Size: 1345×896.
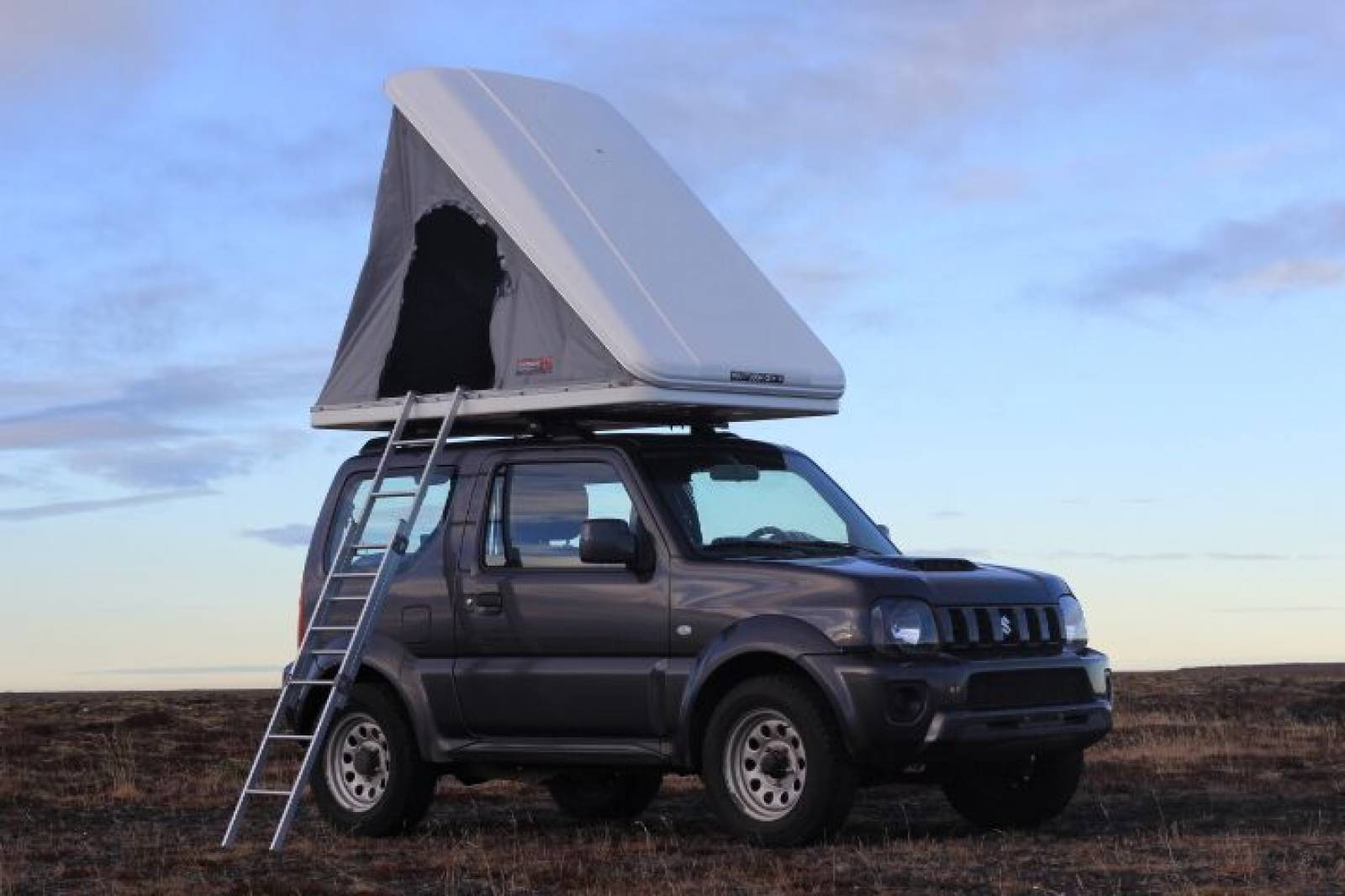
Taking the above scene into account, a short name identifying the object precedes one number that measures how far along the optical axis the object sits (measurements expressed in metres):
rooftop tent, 13.13
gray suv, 11.76
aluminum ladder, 13.57
